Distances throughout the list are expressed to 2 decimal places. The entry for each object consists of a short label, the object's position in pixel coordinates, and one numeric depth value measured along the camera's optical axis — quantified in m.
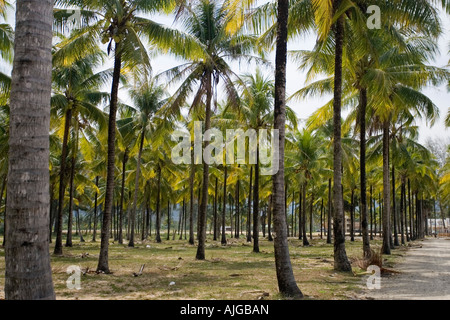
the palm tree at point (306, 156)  29.09
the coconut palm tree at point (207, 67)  17.36
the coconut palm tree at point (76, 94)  18.31
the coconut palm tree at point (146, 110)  25.89
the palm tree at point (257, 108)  22.22
